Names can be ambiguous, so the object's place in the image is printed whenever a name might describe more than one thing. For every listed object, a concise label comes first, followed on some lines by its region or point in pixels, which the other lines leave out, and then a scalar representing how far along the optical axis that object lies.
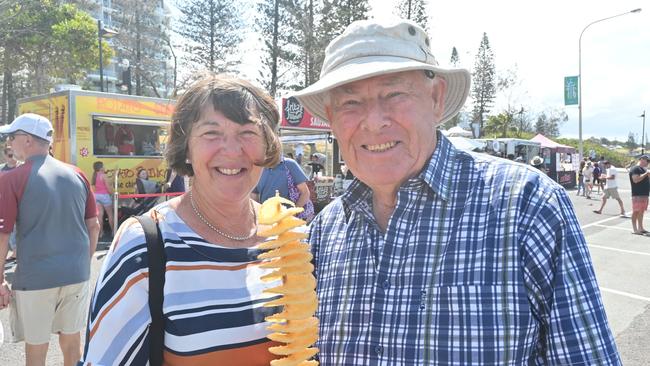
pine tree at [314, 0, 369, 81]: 32.06
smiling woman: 1.44
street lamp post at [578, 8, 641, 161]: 27.73
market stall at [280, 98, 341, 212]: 14.75
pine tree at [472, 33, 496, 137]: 50.75
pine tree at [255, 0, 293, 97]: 32.50
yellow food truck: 10.02
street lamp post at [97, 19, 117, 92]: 16.74
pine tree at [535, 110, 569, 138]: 66.00
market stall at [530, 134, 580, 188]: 25.12
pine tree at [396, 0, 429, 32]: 34.59
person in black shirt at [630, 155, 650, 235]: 11.03
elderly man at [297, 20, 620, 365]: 1.25
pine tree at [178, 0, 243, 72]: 34.00
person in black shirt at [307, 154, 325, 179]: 14.03
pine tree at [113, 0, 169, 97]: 38.75
